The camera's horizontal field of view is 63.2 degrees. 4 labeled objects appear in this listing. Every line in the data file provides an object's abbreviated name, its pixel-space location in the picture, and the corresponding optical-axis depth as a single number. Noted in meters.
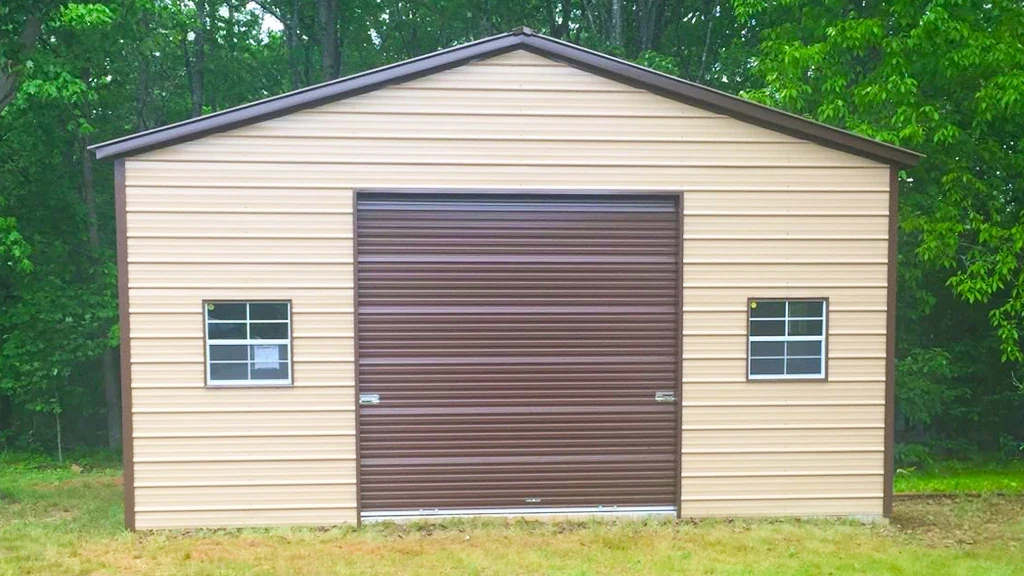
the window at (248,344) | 7.12
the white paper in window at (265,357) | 7.16
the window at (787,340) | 7.53
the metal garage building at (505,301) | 7.09
